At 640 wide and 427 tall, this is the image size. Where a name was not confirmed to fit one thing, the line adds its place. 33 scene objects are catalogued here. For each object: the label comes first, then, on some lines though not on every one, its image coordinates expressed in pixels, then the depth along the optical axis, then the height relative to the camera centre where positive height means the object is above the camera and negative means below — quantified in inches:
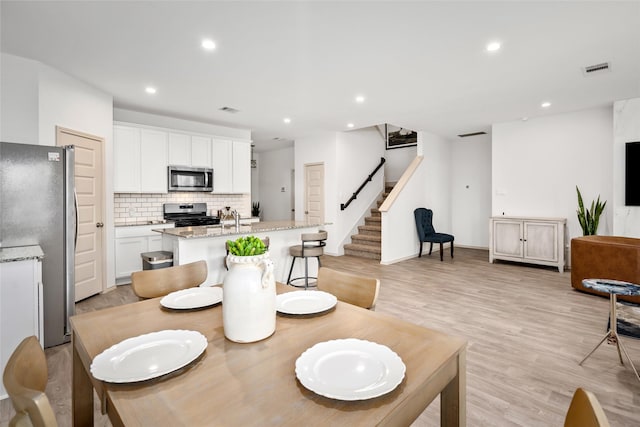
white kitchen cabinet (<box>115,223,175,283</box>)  188.2 -21.9
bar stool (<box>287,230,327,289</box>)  158.9 -20.1
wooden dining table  30.2 -19.1
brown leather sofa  150.4 -24.9
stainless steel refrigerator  104.8 -1.4
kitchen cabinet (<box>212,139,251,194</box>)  249.4 +35.6
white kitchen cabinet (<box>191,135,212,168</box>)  234.7 +44.1
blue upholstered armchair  259.9 -17.0
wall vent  298.5 +72.0
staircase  274.2 -28.0
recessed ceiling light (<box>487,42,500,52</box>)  123.9 +64.8
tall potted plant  207.6 -5.0
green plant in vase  44.6 -5.3
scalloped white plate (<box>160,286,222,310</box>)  58.9 -17.4
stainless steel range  228.7 -3.2
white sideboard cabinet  220.4 -22.2
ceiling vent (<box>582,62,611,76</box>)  145.7 +66.1
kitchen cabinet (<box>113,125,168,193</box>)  197.8 +32.8
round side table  93.4 -24.1
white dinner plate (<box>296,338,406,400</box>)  33.0 -18.5
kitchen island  135.9 -15.3
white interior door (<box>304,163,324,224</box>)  300.5 +16.6
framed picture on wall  351.9 +81.7
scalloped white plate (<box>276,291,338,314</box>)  56.0 -17.5
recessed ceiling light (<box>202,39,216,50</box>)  121.6 +64.6
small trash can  138.3 -21.9
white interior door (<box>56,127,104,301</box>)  159.6 +0.0
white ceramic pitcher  43.6 -12.0
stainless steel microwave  222.8 +22.8
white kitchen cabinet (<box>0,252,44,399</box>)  88.1 -26.4
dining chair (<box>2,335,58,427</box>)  27.2 -17.3
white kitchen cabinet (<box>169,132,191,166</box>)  222.8 +43.5
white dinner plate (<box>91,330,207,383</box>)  35.6 -18.2
